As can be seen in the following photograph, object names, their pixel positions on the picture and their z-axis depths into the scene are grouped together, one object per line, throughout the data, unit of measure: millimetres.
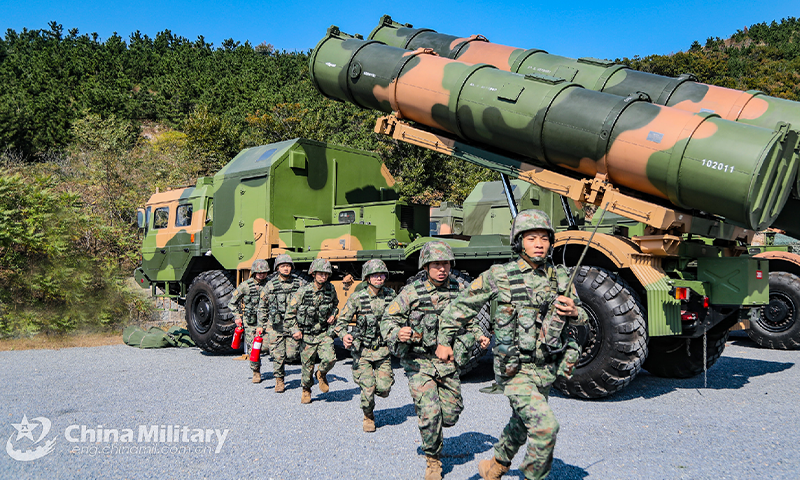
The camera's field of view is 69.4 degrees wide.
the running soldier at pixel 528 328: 3266
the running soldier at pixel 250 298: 8406
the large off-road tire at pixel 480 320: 6719
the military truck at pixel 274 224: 8750
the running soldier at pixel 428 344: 3965
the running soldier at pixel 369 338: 5254
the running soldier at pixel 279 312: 7125
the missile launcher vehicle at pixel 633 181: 5145
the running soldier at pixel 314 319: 6531
